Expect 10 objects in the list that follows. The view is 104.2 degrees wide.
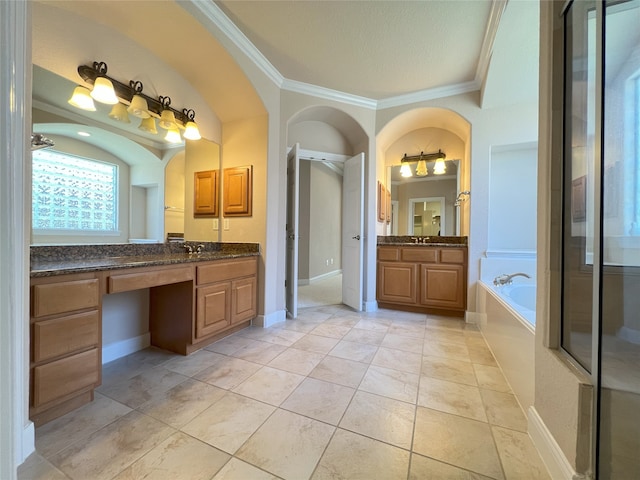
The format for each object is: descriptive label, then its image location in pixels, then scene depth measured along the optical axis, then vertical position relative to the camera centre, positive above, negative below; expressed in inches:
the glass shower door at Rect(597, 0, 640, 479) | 31.5 +1.2
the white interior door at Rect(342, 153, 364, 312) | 124.1 +4.3
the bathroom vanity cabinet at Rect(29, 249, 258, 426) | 45.0 -19.4
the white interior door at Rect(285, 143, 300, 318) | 108.7 +4.1
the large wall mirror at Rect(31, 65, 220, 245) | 60.0 +18.0
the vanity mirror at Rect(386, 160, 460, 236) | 131.9 +20.5
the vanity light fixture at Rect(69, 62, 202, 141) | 67.0 +41.3
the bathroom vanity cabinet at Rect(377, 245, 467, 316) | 116.1 -19.2
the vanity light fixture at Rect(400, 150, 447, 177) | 134.4 +42.2
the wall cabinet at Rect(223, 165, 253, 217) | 103.0 +19.5
